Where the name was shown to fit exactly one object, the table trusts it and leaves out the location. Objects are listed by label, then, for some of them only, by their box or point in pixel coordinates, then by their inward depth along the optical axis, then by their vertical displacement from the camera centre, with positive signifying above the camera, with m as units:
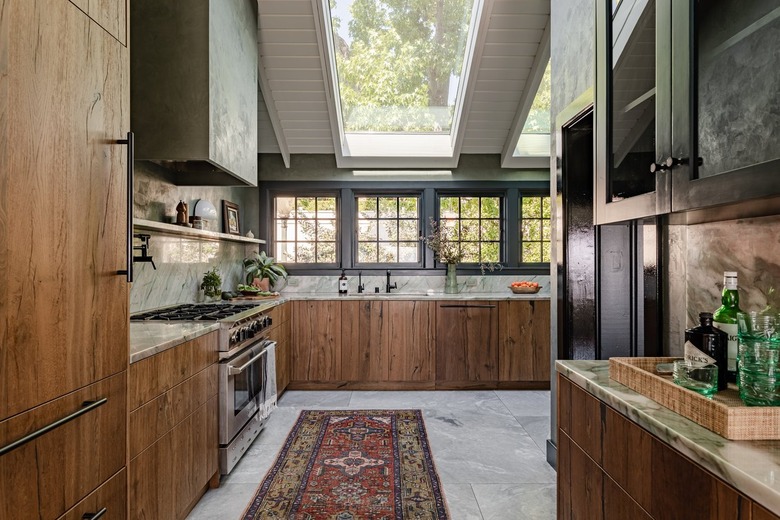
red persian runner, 2.23 -1.20
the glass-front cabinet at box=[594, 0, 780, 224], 0.93 +0.39
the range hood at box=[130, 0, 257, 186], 2.58 +1.05
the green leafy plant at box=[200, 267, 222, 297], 3.77 -0.16
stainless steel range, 2.55 -0.67
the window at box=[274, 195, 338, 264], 5.10 +0.39
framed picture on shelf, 4.31 +0.44
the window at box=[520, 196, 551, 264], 5.08 +0.34
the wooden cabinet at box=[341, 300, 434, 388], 4.38 -0.73
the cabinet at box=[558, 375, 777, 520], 0.89 -0.50
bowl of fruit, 4.61 -0.24
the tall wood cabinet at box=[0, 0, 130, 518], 1.01 +0.02
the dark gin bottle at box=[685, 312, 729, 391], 1.17 -0.21
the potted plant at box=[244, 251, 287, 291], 4.61 -0.07
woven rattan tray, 0.92 -0.32
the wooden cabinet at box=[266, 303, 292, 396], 3.81 -0.66
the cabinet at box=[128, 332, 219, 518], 1.71 -0.72
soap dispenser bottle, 4.80 -0.22
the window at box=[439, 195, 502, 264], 5.09 +0.46
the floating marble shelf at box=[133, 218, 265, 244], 2.52 +0.23
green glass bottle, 1.17 -0.13
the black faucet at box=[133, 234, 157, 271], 2.41 +0.08
